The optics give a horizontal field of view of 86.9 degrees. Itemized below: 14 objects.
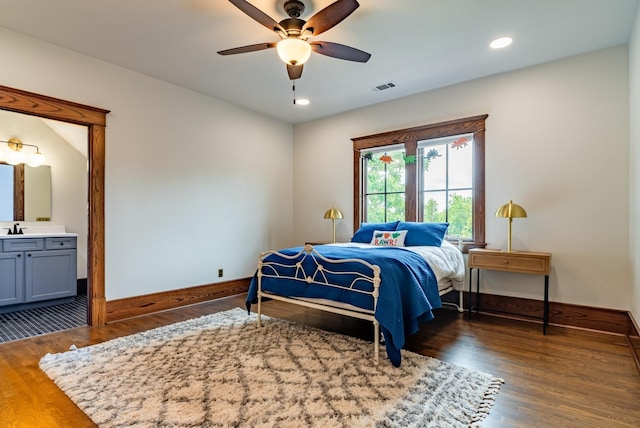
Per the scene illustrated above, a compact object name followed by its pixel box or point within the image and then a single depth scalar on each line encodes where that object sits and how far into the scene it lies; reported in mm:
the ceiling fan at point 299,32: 2184
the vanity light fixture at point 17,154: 4555
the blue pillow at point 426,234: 3796
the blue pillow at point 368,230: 4266
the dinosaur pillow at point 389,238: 3943
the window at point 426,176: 4035
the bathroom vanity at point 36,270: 3957
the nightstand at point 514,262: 3211
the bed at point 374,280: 2434
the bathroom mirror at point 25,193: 4543
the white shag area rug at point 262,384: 1785
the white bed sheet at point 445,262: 3199
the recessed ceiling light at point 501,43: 3094
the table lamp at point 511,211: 3424
